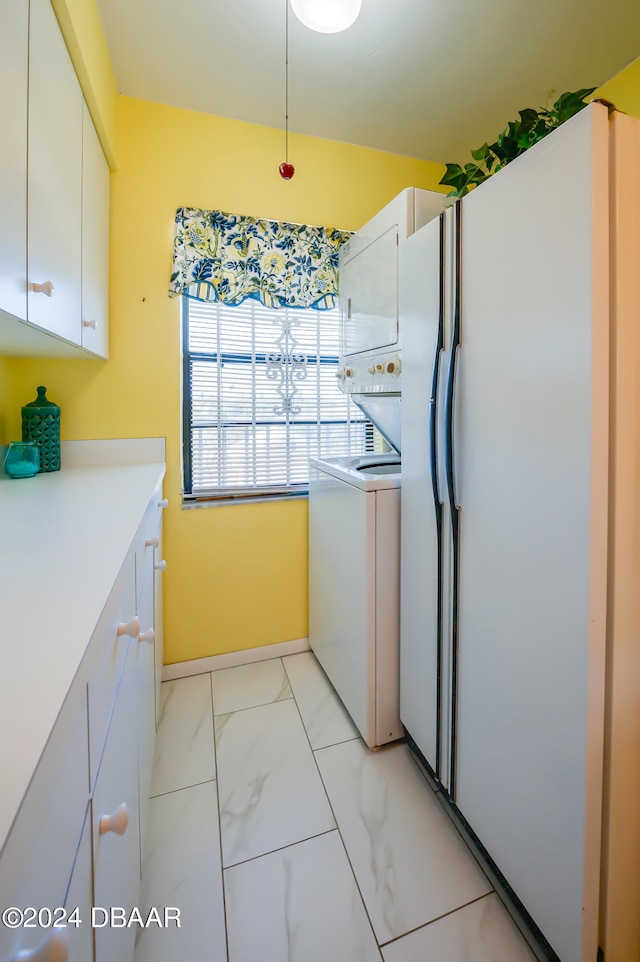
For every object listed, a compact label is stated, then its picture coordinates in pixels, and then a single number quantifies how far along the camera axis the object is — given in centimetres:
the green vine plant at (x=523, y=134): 102
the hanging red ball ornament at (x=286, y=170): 186
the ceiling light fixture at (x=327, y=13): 123
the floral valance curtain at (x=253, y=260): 189
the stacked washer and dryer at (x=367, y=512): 155
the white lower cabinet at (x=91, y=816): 35
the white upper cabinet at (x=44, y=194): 90
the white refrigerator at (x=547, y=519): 82
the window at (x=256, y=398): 208
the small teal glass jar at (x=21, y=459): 156
